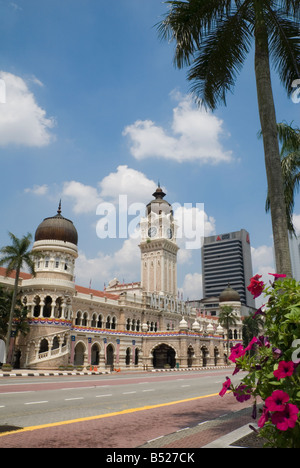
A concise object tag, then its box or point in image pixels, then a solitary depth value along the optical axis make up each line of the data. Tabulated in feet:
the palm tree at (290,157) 47.67
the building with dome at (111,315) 125.80
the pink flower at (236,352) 13.57
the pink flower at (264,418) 11.33
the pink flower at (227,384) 13.46
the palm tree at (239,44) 30.94
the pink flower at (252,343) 13.74
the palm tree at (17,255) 112.68
